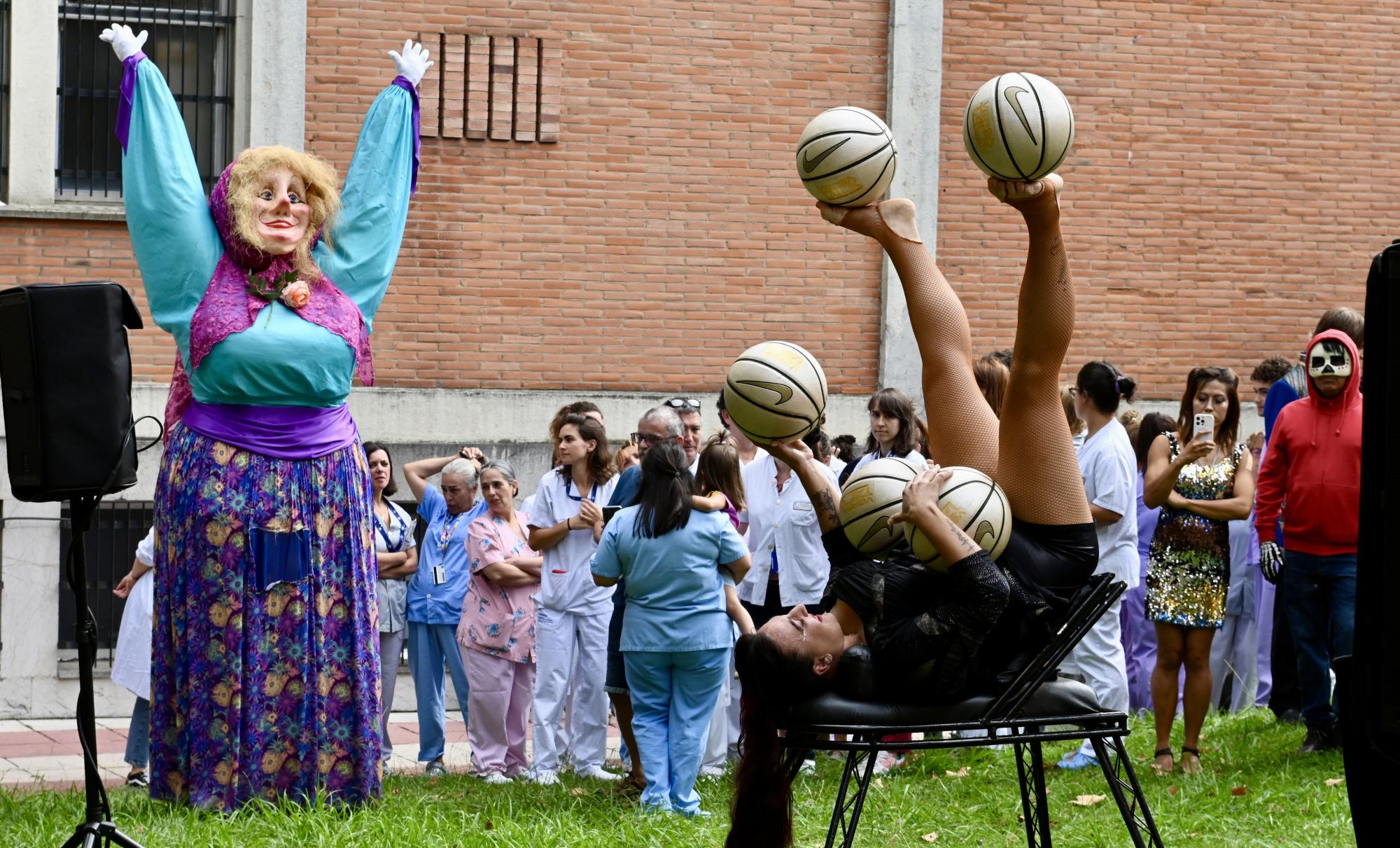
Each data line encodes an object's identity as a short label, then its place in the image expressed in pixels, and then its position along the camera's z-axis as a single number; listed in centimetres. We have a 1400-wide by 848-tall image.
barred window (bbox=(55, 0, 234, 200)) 1264
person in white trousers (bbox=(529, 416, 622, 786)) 891
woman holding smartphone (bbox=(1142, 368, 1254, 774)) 845
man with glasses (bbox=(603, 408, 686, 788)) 837
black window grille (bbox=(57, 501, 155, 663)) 1229
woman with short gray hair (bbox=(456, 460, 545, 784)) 896
